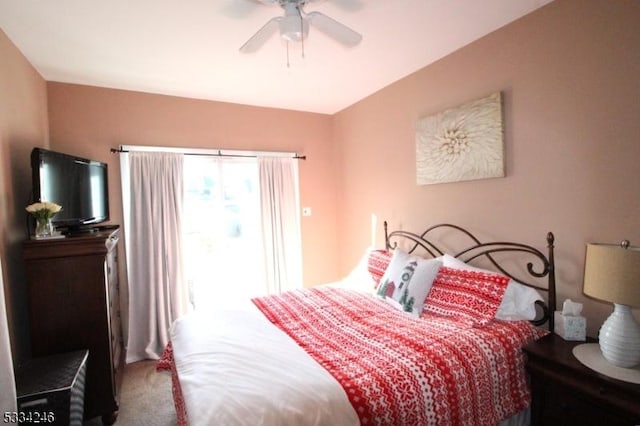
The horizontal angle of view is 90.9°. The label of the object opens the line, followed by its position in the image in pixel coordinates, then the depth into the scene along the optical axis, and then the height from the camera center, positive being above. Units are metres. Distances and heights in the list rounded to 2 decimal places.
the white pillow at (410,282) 2.13 -0.55
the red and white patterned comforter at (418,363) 1.34 -0.76
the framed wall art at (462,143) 2.21 +0.45
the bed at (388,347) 1.27 -0.73
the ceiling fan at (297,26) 1.59 +0.95
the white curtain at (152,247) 2.99 -0.31
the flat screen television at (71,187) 1.94 +0.22
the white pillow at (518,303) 1.91 -0.64
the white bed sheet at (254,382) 1.19 -0.73
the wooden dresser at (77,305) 1.89 -0.54
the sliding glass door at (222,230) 3.33 -0.20
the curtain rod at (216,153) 2.99 +0.63
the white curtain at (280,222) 3.61 -0.15
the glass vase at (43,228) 1.94 -0.05
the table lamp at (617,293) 1.32 -0.43
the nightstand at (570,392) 1.33 -0.90
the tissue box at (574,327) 1.73 -0.72
